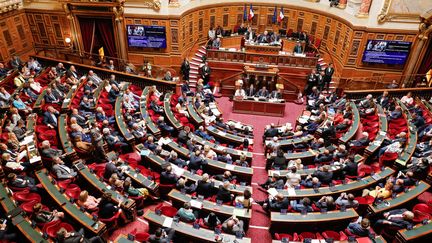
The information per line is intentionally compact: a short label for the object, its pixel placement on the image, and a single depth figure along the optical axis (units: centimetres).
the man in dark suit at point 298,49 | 1495
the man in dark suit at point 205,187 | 748
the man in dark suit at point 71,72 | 1225
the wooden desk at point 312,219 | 681
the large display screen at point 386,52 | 1334
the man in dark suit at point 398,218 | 646
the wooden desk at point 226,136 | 1022
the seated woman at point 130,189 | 736
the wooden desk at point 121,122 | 927
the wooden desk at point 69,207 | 631
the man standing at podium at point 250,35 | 1568
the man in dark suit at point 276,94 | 1311
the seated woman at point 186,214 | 680
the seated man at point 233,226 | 654
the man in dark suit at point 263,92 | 1320
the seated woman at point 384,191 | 729
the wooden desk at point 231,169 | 841
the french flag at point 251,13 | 1611
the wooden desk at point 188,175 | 777
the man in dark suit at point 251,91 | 1350
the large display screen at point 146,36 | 1427
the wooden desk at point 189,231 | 639
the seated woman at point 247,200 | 705
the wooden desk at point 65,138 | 826
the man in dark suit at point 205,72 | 1439
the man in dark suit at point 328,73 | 1366
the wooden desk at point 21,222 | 591
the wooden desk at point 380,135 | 899
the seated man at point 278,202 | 718
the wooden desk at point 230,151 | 926
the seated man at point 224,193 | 732
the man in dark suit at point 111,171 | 774
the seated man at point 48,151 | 783
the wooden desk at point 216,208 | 701
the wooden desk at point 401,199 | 696
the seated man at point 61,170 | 748
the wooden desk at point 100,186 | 704
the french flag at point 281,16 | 1584
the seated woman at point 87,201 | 673
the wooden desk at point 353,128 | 972
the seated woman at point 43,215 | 626
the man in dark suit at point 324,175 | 797
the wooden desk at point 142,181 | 770
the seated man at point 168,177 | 773
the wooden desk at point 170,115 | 1025
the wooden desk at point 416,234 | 620
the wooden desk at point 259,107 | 1284
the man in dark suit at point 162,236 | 611
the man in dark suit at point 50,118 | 934
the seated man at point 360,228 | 637
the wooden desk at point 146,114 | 977
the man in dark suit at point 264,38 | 1529
